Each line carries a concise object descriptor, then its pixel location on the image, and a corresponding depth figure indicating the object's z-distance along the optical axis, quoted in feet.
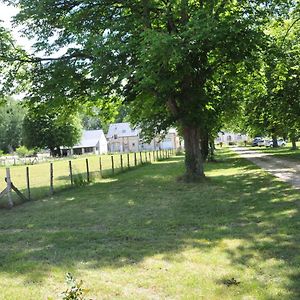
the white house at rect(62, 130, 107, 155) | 277.54
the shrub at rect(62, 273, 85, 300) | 9.65
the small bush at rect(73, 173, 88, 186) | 49.87
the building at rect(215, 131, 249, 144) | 360.66
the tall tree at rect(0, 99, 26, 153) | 288.47
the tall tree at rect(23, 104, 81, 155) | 200.60
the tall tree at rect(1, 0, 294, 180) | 37.68
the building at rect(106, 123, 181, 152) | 265.98
